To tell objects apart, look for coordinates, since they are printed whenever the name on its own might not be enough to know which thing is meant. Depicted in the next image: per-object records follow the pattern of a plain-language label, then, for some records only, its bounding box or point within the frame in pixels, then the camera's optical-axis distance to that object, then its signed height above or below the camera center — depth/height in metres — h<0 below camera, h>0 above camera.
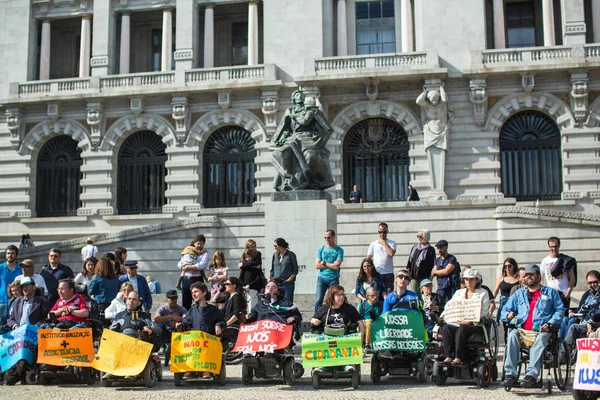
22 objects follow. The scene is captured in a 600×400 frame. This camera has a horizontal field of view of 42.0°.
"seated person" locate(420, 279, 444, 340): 13.67 -0.14
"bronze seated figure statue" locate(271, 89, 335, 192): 19.38 +3.62
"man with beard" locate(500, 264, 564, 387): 11.31 -0.35
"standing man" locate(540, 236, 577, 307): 14.74 +0.44
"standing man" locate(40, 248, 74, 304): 15.38 +0.49
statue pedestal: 18.94 +1.73
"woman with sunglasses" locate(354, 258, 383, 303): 14.99 +0.31
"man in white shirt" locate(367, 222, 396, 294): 16.61 +0.83
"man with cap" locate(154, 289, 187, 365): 14.00 -0.34
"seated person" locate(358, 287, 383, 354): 13.74 -0.23
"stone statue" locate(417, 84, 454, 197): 31.31 +6.57
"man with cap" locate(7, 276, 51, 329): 13.55 -0.18
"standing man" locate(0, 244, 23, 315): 15.63 +0.52
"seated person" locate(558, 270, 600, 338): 12.22 -0.13
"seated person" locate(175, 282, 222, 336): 12.80 -0.32
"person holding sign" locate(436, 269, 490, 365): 11.88 -0.50
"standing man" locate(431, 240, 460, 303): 15.05 +0.40
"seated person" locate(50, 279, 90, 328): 13.00 -0.17
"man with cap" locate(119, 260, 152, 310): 15.65 +0.34
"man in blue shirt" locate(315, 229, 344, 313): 16.22 +0.61
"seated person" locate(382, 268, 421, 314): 12.98 -0.05
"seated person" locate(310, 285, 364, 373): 12.32 -0.31
